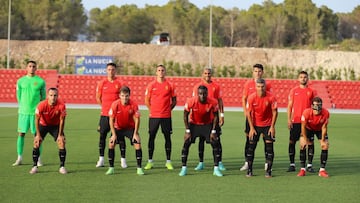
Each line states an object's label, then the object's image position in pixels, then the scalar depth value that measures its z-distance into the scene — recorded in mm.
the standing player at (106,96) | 12422
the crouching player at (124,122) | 11375
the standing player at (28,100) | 12406
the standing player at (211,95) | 12164
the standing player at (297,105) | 12195
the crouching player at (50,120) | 11273
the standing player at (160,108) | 12336
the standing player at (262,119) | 11250
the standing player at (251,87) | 12055
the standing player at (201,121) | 11305
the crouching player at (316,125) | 11440
